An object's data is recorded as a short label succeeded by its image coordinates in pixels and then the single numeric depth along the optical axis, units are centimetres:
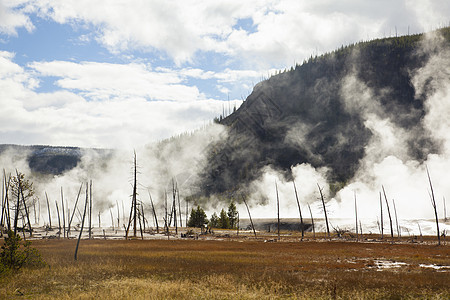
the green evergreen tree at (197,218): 12399
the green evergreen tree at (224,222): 13299
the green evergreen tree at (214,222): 13525
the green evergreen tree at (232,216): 13625
